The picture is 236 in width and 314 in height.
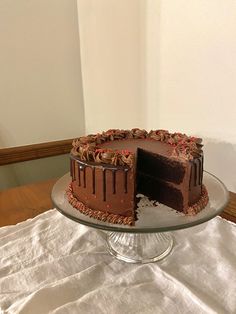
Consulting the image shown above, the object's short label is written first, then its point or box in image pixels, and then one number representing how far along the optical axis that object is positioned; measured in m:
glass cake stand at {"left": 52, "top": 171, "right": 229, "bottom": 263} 0.71
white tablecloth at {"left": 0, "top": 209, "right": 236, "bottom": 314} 0.62
